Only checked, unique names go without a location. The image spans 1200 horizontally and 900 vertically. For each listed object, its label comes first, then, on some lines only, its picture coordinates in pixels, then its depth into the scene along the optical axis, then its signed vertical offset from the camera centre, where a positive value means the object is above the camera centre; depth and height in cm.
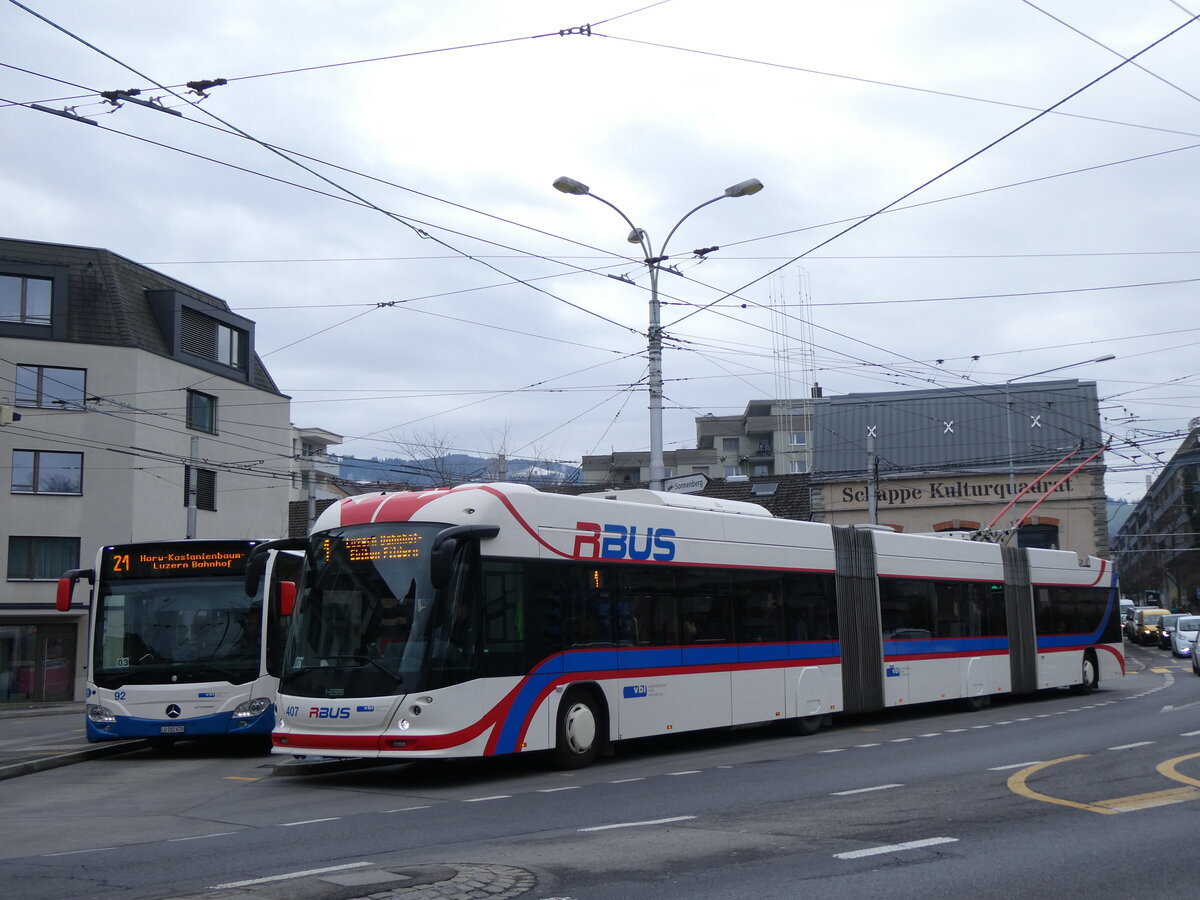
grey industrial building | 4544 +566
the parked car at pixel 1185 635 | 4409 -88
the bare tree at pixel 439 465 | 3619 +525
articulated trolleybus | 1277 -5
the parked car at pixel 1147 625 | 5409 -64
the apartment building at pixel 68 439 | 3894 +594
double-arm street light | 2033 +498
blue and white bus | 1648 -19
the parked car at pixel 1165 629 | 5097 -77
